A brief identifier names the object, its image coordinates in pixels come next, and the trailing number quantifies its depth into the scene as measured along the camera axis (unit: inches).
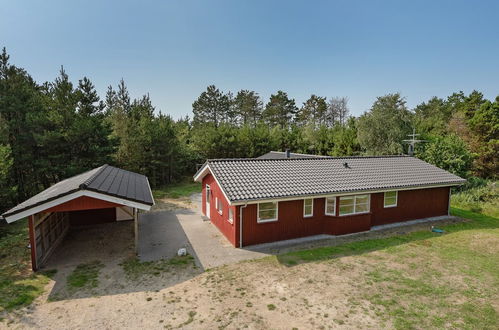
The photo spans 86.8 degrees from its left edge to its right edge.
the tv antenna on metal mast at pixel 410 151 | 720.3
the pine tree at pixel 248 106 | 1897.1
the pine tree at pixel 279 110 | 1903.7
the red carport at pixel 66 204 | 328.2
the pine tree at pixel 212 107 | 1777.8
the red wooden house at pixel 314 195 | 416.5
